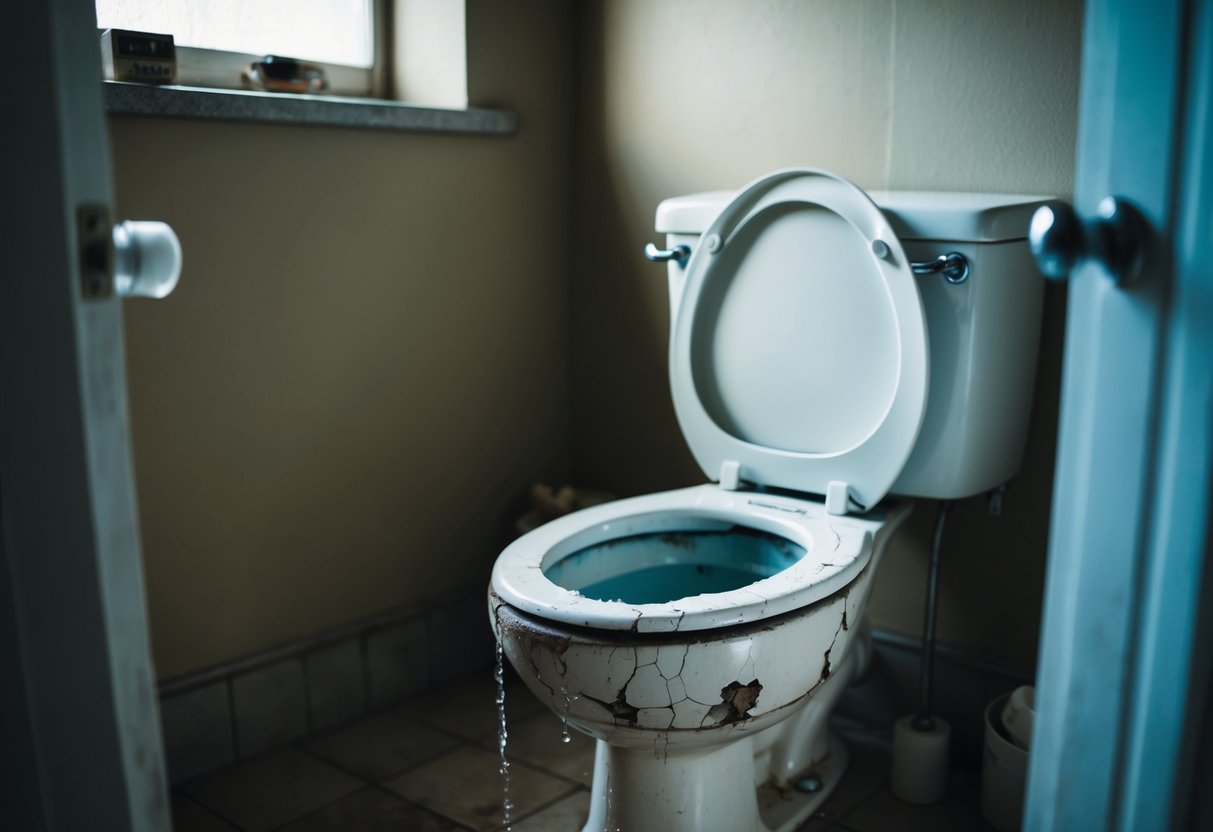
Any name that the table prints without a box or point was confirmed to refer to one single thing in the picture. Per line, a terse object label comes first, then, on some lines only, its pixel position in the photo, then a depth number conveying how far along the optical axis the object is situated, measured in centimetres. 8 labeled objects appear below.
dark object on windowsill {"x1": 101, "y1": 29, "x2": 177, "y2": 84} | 137
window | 152
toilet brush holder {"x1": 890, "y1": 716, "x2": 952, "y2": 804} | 146
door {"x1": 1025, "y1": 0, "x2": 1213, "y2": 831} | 52
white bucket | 136
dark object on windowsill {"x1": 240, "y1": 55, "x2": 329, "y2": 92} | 155
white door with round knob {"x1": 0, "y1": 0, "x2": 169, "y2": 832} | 49
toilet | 109
